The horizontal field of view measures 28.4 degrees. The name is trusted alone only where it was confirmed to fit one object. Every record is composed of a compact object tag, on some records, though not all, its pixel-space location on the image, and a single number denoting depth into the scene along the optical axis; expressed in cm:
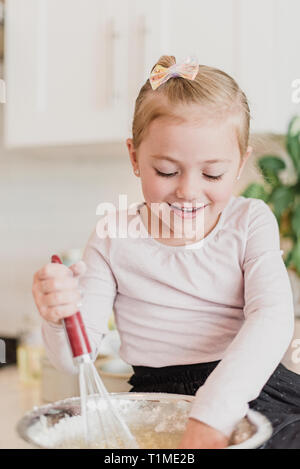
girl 50
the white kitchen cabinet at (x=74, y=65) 115
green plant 109
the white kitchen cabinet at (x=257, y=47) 106
